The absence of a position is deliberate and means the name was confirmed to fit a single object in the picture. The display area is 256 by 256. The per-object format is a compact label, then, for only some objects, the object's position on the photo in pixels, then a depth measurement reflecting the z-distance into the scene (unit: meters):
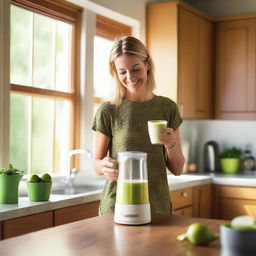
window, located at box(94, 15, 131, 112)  4.12
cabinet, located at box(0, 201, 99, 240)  2.41
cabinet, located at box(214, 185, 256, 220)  4.16
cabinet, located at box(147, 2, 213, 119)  4.33
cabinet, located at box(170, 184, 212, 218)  3.90
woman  2.31
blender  1.92
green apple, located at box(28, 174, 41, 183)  2.70
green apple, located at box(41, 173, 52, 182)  2.73
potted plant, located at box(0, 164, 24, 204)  2.57
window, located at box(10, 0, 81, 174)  3.48
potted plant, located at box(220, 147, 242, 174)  4.80
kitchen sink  3.54
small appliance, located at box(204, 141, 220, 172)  4.94
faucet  3.52
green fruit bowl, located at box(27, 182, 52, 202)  2.68
